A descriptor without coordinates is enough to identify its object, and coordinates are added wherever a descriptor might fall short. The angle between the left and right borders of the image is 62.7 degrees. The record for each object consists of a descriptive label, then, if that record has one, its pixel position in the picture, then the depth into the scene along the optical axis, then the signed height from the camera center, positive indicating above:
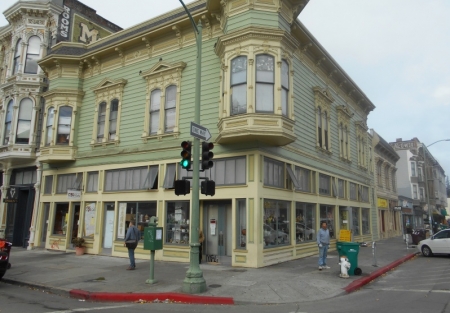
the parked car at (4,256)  11.48 -1.09
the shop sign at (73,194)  19.45 +1.45
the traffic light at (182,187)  10.27 +1.01
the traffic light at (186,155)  10.18 +1.88
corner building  14.90 +4.25
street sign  10.30 +2.61
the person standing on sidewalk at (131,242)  14.02 -0.72
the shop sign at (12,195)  23.37 +1.61
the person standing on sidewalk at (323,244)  13.54 -0.63
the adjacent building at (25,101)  23.47 +7.70
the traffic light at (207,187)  10.32 +1.02
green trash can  12.45 -0.86
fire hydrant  12.01 -1.28
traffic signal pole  9.77 -0.24
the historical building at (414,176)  54.59 +7.81
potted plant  19.09 -1.19
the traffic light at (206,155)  10.38 +1.93
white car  19.06 -0.80
